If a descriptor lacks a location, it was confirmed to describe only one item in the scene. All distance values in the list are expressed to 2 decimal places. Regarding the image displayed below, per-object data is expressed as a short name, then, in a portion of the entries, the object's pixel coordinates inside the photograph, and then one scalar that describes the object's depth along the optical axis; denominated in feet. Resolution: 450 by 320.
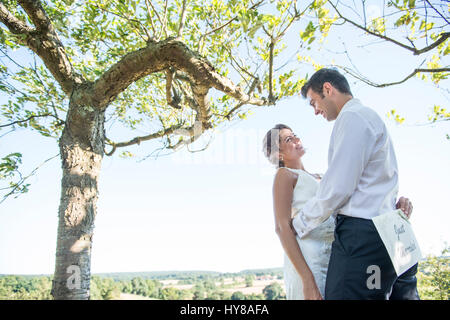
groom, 4.22
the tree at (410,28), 7.19
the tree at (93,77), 9.04
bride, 5.09
